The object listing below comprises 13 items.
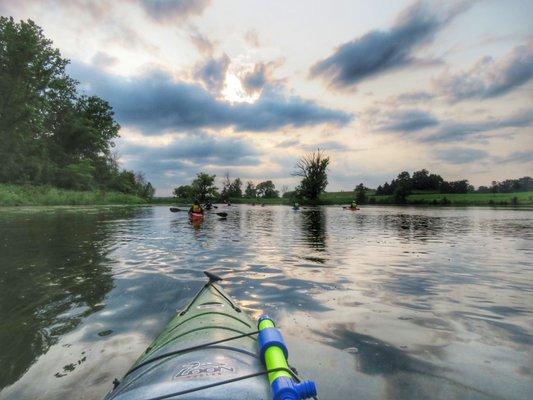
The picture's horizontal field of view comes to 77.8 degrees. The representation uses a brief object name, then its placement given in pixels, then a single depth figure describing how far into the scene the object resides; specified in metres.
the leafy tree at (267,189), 123.69
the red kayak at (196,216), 24.36
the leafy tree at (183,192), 99.30
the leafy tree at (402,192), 82.06
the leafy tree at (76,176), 55.25
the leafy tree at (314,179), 76.25
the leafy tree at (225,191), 107.92
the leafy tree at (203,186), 93.50
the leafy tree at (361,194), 85.62
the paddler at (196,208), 25.03
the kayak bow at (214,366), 2.07
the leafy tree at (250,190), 121.64
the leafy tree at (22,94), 43.31
